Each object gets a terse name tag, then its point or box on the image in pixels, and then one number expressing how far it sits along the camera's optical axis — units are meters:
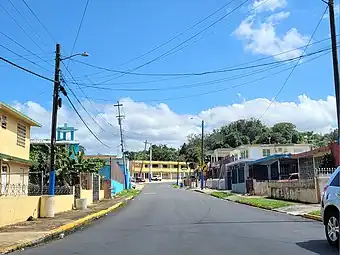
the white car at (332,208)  10.96
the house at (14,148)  22.40
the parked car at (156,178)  142.50
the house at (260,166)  47.19
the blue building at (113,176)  49.21
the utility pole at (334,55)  17.59
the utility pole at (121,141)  72.49
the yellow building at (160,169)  143.50
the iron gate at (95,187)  36.87
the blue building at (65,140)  43.47
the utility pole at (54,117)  23.23
